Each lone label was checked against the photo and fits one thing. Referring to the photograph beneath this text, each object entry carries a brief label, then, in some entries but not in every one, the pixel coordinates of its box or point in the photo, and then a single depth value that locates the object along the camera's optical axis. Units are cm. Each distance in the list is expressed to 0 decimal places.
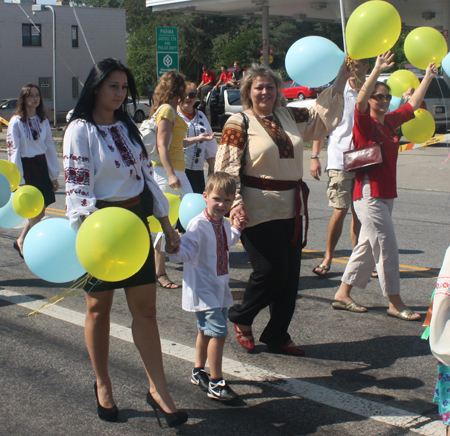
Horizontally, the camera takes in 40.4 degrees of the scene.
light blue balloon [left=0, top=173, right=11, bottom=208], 497
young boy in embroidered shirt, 357
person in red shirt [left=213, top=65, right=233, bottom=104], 2203
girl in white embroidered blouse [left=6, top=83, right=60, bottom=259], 670
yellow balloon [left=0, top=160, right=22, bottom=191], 569
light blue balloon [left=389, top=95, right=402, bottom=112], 607
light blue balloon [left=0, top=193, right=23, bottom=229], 562
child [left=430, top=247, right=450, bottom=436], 238
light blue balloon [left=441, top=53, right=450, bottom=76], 495
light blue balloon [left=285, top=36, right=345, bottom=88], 455
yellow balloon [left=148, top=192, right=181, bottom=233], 457
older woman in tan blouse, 408
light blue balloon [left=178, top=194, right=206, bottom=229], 426
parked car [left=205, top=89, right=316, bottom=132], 2177
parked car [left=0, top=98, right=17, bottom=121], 3328
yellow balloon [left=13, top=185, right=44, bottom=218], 551
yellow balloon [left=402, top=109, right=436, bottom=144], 563
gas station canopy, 2206
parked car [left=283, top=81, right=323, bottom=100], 3756
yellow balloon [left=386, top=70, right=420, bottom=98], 582
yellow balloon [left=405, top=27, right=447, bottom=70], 534
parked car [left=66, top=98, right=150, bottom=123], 3468
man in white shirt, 602
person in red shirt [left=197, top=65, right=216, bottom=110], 2290
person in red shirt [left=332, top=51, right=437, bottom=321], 488
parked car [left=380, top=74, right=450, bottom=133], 1839
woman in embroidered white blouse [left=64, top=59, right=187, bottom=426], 321
